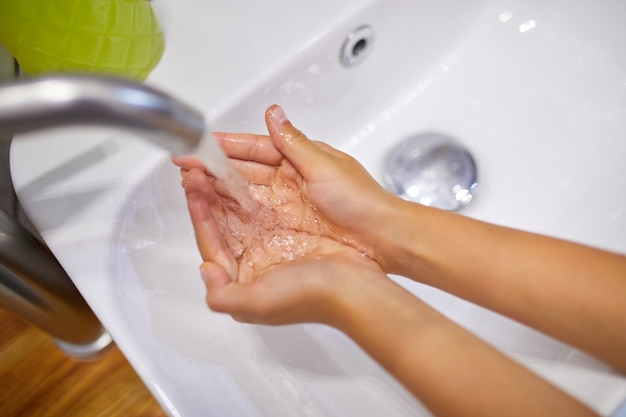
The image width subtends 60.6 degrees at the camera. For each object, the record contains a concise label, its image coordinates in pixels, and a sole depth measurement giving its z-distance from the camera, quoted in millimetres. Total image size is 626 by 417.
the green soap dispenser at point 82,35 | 433
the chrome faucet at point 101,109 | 227
